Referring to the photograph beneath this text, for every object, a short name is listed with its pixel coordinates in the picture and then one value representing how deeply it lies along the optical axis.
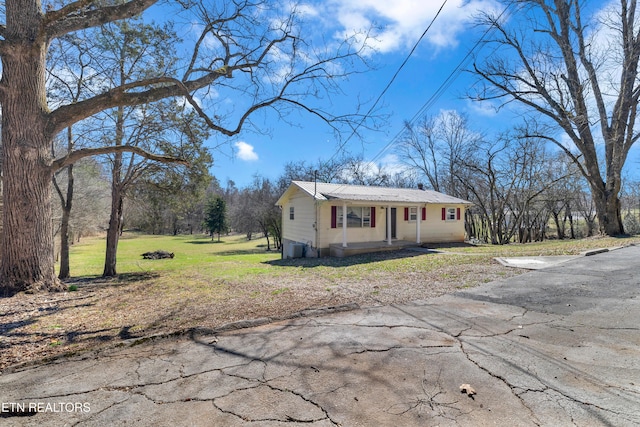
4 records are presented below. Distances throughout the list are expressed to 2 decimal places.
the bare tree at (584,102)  14.39
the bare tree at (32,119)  5.50
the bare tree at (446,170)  28.72
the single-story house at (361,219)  14.39
